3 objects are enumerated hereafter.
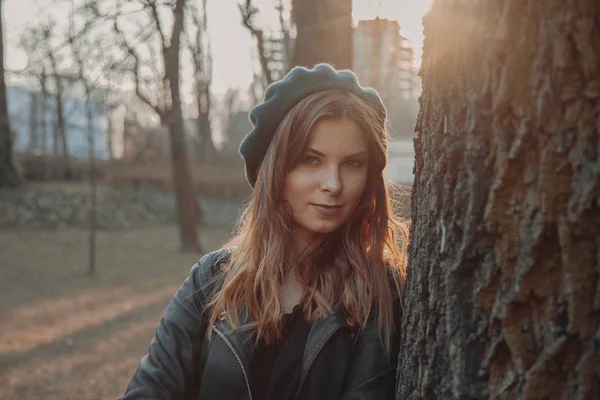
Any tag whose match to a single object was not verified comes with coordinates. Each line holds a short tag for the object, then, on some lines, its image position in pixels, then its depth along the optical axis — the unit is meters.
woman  2.20
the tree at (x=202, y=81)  18.13
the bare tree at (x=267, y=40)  9.84
